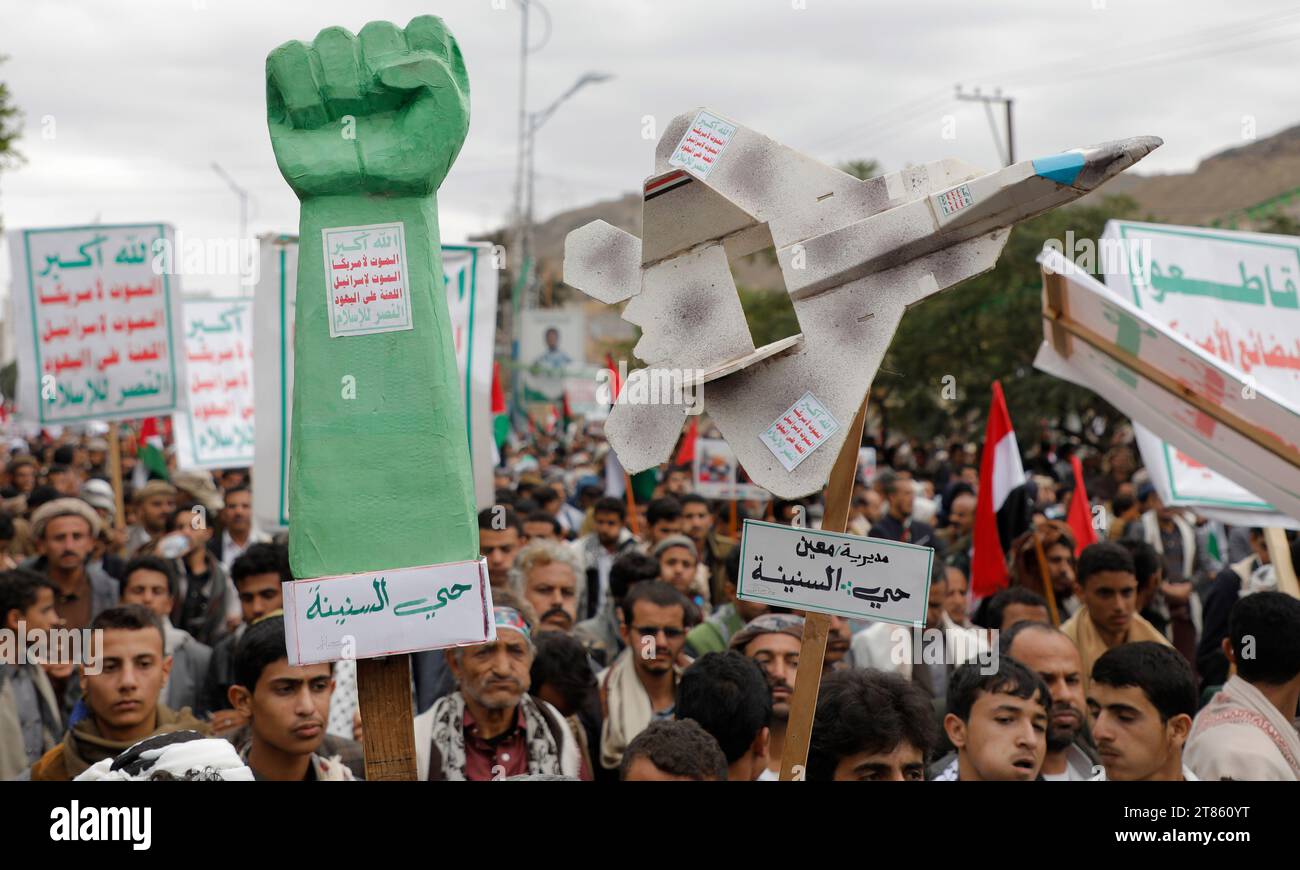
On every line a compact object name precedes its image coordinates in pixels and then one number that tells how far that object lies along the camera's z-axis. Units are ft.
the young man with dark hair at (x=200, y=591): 22.07
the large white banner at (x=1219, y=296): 18.01
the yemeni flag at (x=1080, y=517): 26.14
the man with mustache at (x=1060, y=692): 13.73
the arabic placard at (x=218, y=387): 31.42
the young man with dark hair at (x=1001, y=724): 11.94
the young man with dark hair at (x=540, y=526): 25.44
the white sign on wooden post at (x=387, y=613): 8.72
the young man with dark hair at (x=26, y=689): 15.71
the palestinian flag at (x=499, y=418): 37.27
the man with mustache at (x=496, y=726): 13.28
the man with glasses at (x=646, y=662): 15.76
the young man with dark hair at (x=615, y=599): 19.84
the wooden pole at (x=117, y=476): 25.53
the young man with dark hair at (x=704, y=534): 26.32
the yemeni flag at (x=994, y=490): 22.36
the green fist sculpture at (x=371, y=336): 8.98
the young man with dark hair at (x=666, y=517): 26.05
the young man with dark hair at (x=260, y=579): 18.58
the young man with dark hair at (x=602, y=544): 26.23
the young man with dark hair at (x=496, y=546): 21.22
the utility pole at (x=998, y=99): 98.73
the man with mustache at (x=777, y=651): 14.35
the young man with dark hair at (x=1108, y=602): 18.29
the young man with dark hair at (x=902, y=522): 27.53
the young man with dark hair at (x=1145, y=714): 12.29
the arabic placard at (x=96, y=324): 27.96
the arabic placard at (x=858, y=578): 9.27
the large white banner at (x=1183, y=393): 12.69
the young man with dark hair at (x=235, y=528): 26.21
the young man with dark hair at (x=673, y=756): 10.36
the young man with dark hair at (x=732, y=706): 12.71
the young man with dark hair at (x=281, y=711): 12.44
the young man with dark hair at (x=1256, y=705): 12.29
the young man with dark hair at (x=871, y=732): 11.42
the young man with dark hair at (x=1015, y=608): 18.12
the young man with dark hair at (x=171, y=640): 17.71
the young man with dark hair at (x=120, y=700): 13.10
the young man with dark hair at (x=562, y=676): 15.61
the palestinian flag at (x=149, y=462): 39.42
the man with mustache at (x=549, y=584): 19.20
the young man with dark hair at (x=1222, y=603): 18.51
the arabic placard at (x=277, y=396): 19.40
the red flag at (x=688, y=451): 43.04
